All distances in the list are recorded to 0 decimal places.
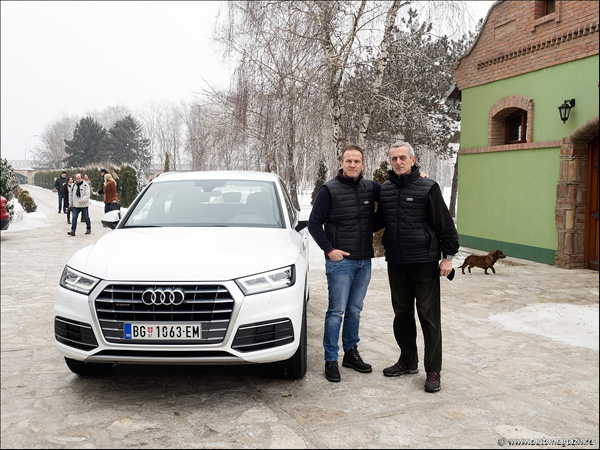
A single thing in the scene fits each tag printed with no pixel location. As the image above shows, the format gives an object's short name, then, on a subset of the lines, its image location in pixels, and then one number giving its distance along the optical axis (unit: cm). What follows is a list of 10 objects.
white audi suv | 390
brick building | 1120
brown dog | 1064
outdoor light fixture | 1118
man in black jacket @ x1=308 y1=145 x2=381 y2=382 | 470
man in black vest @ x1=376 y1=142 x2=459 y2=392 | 453
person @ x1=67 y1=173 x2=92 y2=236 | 1625
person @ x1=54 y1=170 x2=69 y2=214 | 2442
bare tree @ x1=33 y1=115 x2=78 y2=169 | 11294
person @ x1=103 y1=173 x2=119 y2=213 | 1642
